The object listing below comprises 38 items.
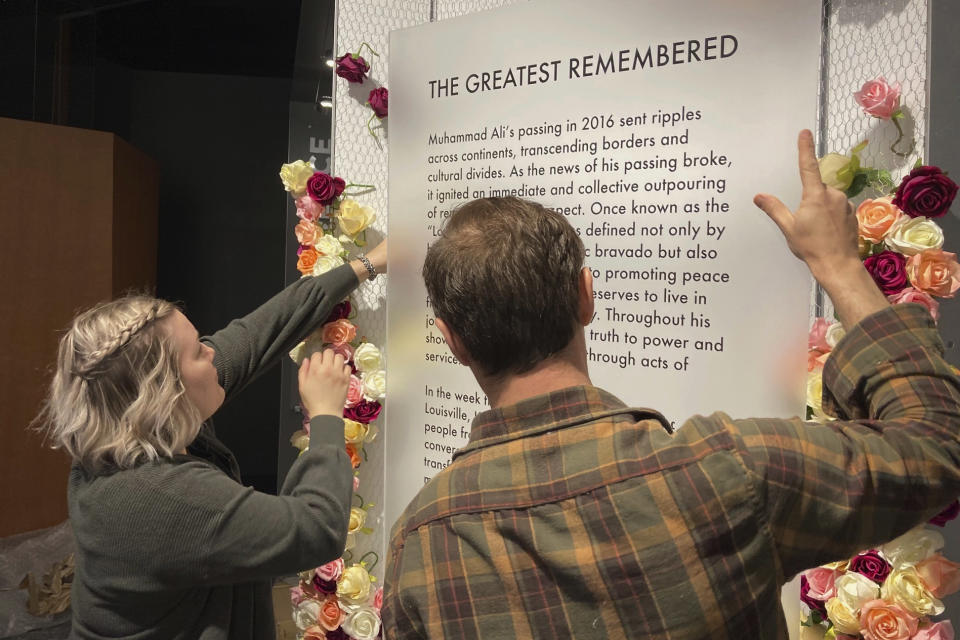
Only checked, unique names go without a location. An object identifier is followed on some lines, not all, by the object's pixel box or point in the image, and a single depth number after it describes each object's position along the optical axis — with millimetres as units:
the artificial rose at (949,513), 1231
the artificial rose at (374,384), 2076
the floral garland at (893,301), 1263
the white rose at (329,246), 2060
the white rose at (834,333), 1341
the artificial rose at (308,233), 2105
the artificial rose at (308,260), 2104
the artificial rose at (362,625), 2016
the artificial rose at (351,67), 2086
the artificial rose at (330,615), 2039
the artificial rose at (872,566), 1343
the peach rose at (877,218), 1300
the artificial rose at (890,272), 1286
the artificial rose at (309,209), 2113
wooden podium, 3322
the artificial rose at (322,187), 2066
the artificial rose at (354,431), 2062
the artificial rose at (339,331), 2070
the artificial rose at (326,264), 2043
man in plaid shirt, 737
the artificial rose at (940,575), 1286
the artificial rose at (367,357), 2072
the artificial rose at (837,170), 1364
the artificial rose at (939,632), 1288
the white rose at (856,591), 1329
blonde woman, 1233
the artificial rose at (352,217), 2064
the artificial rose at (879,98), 1314
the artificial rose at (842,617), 1333
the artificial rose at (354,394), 2080
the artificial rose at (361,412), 2074
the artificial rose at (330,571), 2051
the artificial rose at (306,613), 2074
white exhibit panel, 1350
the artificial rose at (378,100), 2064
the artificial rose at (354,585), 2043
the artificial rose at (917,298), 1262
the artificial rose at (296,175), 2113
